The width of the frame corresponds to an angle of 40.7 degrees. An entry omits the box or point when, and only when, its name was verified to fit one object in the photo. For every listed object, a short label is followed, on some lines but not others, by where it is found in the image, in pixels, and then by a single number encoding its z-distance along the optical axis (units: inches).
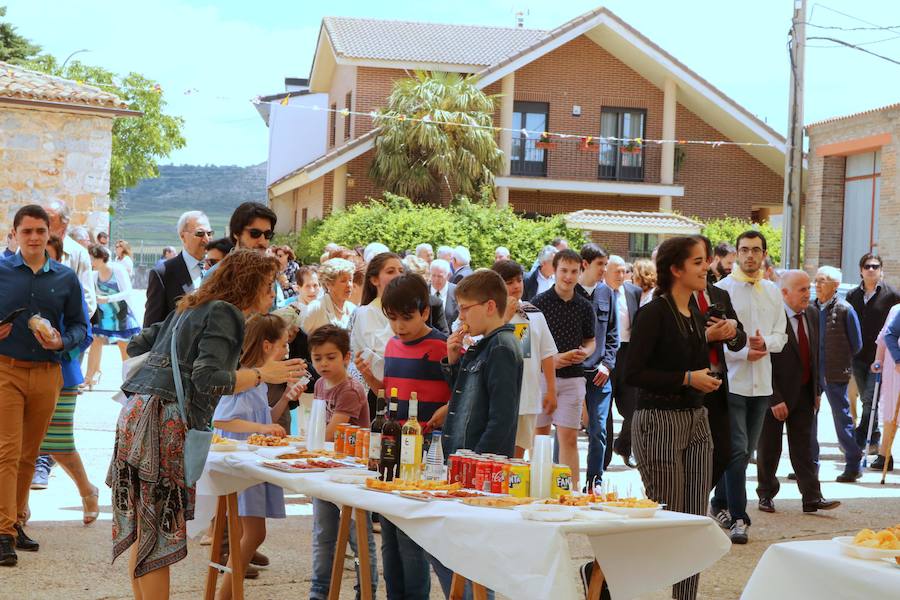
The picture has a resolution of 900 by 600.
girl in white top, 308.3
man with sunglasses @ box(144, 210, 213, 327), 287.3
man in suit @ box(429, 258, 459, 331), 496.9
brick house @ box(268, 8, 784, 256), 1339.8
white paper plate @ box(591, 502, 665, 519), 172.7
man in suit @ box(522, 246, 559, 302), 510.9
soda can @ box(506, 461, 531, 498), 188.2
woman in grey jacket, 201.0
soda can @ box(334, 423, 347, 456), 234.4
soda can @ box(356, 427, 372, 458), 228.5
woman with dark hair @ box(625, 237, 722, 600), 238.8
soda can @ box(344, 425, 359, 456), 232.5
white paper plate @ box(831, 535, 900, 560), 149.7
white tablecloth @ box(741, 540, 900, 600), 145.5
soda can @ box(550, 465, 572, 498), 188.4
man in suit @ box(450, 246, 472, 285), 622.6
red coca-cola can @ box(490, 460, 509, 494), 190.2
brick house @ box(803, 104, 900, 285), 1141.7
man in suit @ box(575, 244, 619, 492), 385.1
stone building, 783.1
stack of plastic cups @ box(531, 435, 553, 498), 187.5
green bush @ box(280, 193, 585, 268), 1133.7
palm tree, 1246.3
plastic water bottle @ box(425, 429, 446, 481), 206.5
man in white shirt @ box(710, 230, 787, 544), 328.8
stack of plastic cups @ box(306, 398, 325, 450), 238.7
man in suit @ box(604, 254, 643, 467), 432.8
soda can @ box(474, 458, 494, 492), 192.4
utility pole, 800.9
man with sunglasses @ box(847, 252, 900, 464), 508.1
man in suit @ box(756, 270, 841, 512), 367.6
